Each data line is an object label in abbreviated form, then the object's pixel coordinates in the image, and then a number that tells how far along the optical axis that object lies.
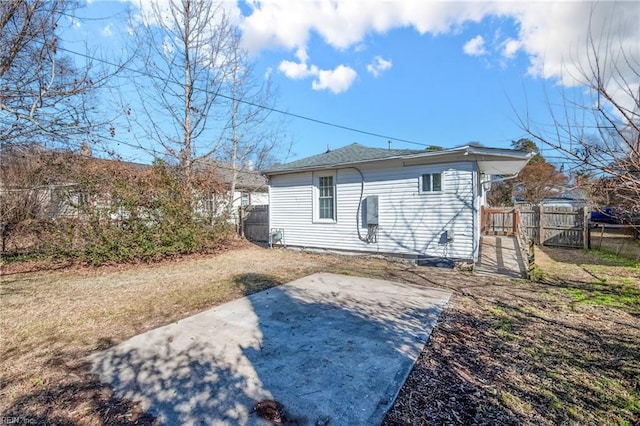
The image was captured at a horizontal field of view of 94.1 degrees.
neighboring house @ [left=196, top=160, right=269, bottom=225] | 11.08
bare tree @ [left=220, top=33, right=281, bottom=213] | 13.93
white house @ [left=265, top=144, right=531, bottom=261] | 7.78
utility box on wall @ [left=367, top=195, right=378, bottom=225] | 9.11
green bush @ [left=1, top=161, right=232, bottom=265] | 7.72
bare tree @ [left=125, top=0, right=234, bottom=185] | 12.30
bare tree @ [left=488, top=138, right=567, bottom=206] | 20.78
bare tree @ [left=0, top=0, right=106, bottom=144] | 6.11
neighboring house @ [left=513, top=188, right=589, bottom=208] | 23.23
